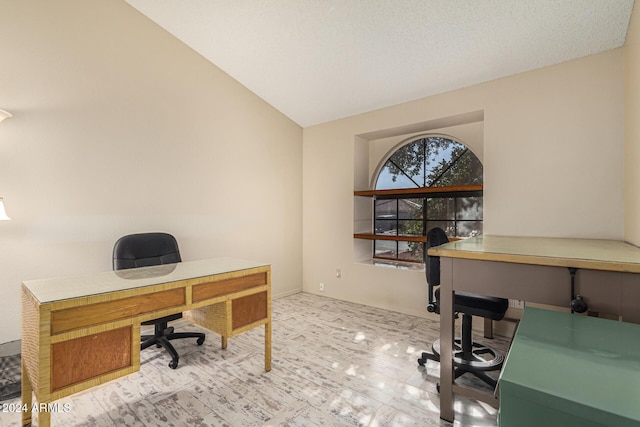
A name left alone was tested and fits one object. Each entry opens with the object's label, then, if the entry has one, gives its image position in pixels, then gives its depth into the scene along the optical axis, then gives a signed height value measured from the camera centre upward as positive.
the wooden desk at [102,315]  1.28 -0.53
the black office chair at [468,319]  1.90 -0.76
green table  0.67 -0.43
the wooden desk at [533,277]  1.21 -0.29
